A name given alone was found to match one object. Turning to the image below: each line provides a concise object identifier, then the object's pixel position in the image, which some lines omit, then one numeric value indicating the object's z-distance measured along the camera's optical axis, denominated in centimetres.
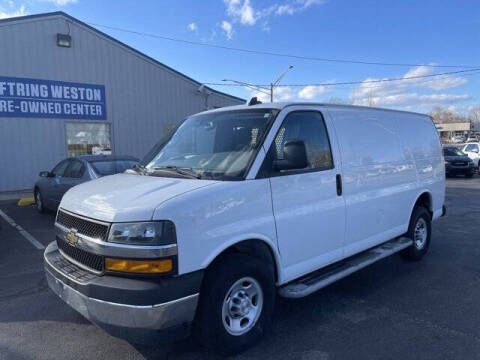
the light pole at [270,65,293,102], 2962
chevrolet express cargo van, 269
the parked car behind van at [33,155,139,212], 794
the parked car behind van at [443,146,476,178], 1892
